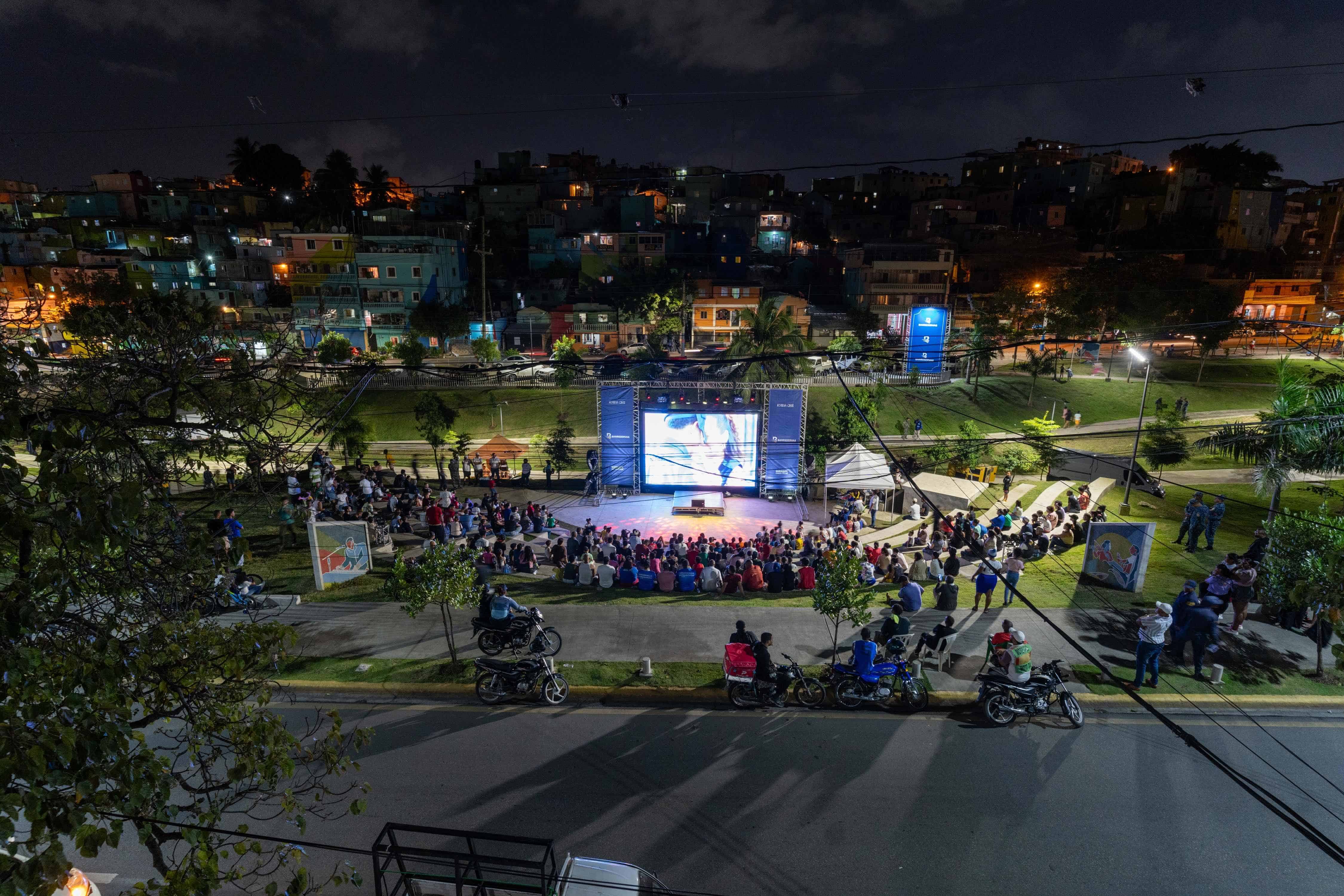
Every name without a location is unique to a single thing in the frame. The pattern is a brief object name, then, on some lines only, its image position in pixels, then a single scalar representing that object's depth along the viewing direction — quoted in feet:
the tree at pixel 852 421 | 85.46
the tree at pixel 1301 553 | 33.37
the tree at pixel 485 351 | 134.92
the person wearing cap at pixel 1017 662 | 32.01
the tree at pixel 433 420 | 85.97
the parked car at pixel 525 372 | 111.24
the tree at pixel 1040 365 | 105.91
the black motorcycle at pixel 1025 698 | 31.89
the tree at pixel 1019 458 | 75.46
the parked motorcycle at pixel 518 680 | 34.12
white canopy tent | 66.90
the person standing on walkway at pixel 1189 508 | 51.75
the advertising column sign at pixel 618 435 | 74.49
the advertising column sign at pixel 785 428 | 73.97
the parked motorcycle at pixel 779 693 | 33.81
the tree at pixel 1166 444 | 72.28
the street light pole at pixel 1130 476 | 62.69
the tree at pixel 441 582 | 35.70
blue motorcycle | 33.32
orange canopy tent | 78.84
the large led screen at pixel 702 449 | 74.54
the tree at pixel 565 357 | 116.88
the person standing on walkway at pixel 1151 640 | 33.76
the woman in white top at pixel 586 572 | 50.26
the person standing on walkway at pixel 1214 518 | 52.80
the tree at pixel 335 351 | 124.98
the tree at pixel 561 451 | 83.51
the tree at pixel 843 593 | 35.68
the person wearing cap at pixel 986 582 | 42.68
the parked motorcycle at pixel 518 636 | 37.01
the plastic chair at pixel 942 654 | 37.55
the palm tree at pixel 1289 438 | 42.34
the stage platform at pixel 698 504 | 72.28
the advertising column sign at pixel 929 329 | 141.49
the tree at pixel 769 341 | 102.53
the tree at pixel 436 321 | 146.51
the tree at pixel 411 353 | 126.00
